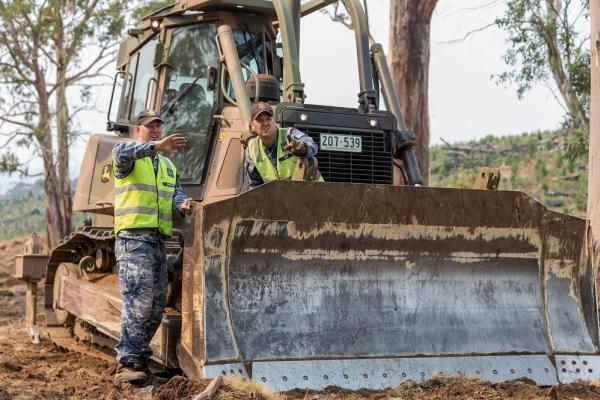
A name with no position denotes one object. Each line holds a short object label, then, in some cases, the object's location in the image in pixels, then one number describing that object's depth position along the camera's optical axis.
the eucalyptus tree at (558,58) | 23.06
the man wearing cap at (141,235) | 6.76
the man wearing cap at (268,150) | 7.06
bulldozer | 6.29
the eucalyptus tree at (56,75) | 27.14
